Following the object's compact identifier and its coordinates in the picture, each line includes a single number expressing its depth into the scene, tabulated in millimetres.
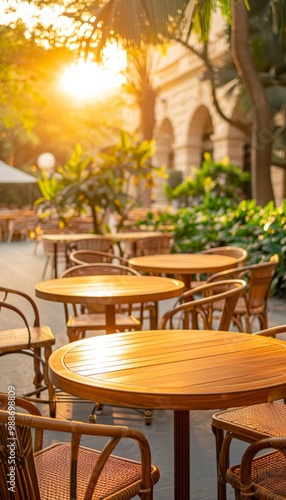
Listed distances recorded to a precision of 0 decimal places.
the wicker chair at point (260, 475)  2318
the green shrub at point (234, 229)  8891
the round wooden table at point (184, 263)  5867
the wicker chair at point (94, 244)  8469
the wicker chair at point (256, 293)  5449
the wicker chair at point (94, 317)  5184
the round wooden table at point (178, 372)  2432
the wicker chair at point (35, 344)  4383
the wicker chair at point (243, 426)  2705
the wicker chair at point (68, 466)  2000
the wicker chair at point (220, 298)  3949
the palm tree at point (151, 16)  6500
